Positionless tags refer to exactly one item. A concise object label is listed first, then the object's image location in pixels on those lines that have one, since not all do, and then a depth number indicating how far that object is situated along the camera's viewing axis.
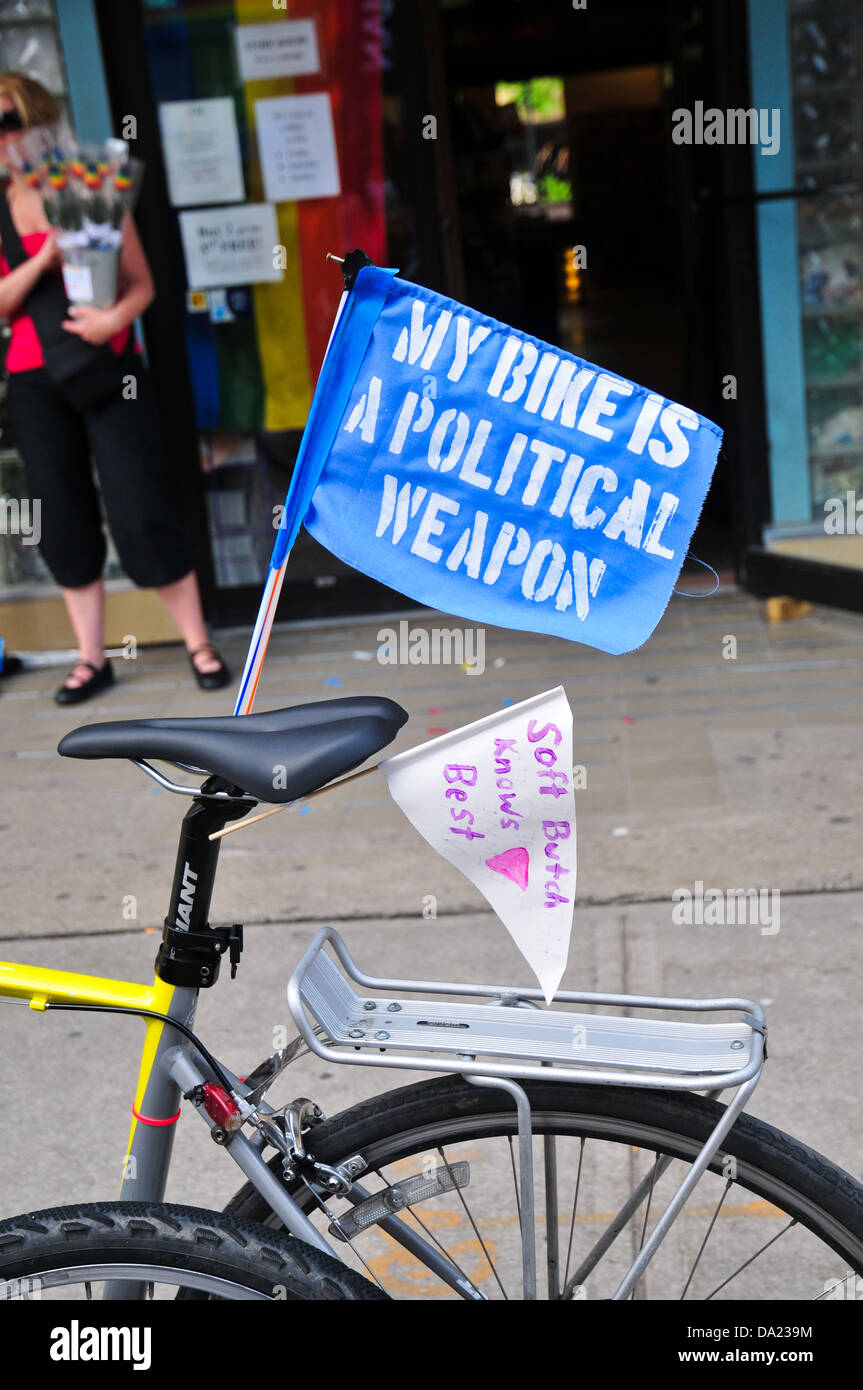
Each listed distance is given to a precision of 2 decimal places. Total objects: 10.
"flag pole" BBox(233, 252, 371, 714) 1.90
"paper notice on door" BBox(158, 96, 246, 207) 6.20
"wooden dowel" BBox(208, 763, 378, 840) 1.70
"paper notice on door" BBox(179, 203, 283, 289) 6.29
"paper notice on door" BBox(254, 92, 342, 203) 6.20
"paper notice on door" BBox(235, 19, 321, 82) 6.13
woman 5.36
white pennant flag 1.69
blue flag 1.73
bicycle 1.58
